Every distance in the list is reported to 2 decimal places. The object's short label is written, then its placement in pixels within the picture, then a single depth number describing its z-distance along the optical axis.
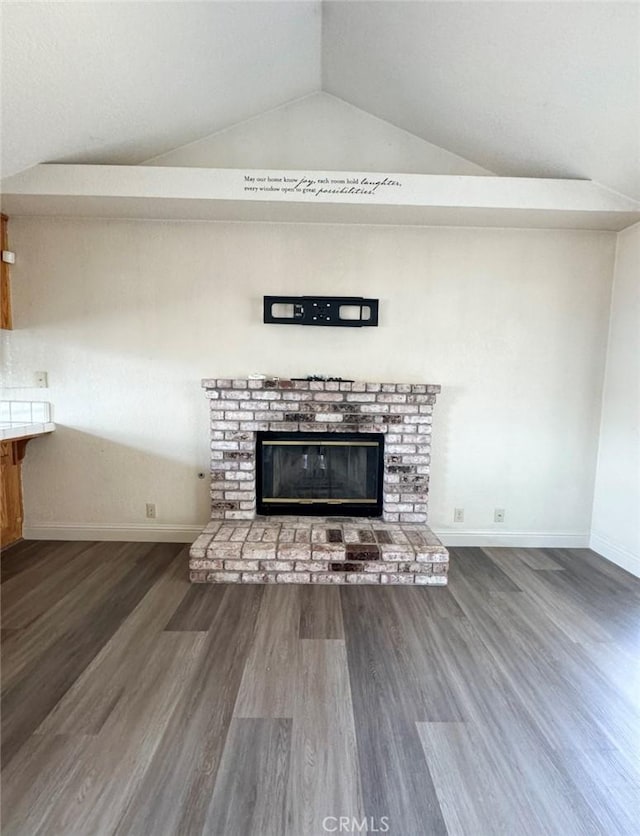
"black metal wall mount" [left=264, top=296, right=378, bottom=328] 2.81
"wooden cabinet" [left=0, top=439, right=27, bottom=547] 2.80
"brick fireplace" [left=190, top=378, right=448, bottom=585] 2.72
